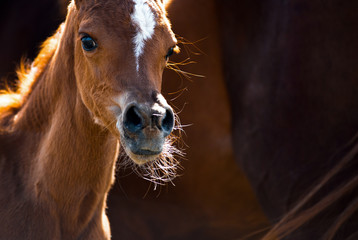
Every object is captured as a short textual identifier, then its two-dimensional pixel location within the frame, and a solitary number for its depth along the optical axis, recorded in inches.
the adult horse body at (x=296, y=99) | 229.5
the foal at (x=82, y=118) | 177.3
